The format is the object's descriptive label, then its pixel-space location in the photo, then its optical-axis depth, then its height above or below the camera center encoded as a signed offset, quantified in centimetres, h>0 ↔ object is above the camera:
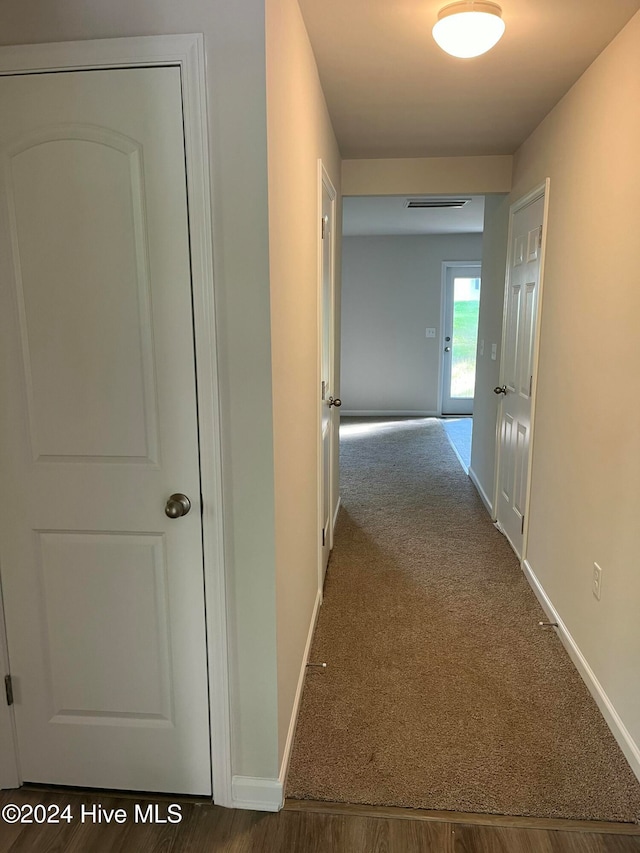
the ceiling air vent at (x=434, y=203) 530 +101
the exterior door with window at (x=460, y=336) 780 -25
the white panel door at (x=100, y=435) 151 -31
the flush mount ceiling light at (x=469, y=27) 182 +88
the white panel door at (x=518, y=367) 326 -30
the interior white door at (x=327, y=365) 297 -25
